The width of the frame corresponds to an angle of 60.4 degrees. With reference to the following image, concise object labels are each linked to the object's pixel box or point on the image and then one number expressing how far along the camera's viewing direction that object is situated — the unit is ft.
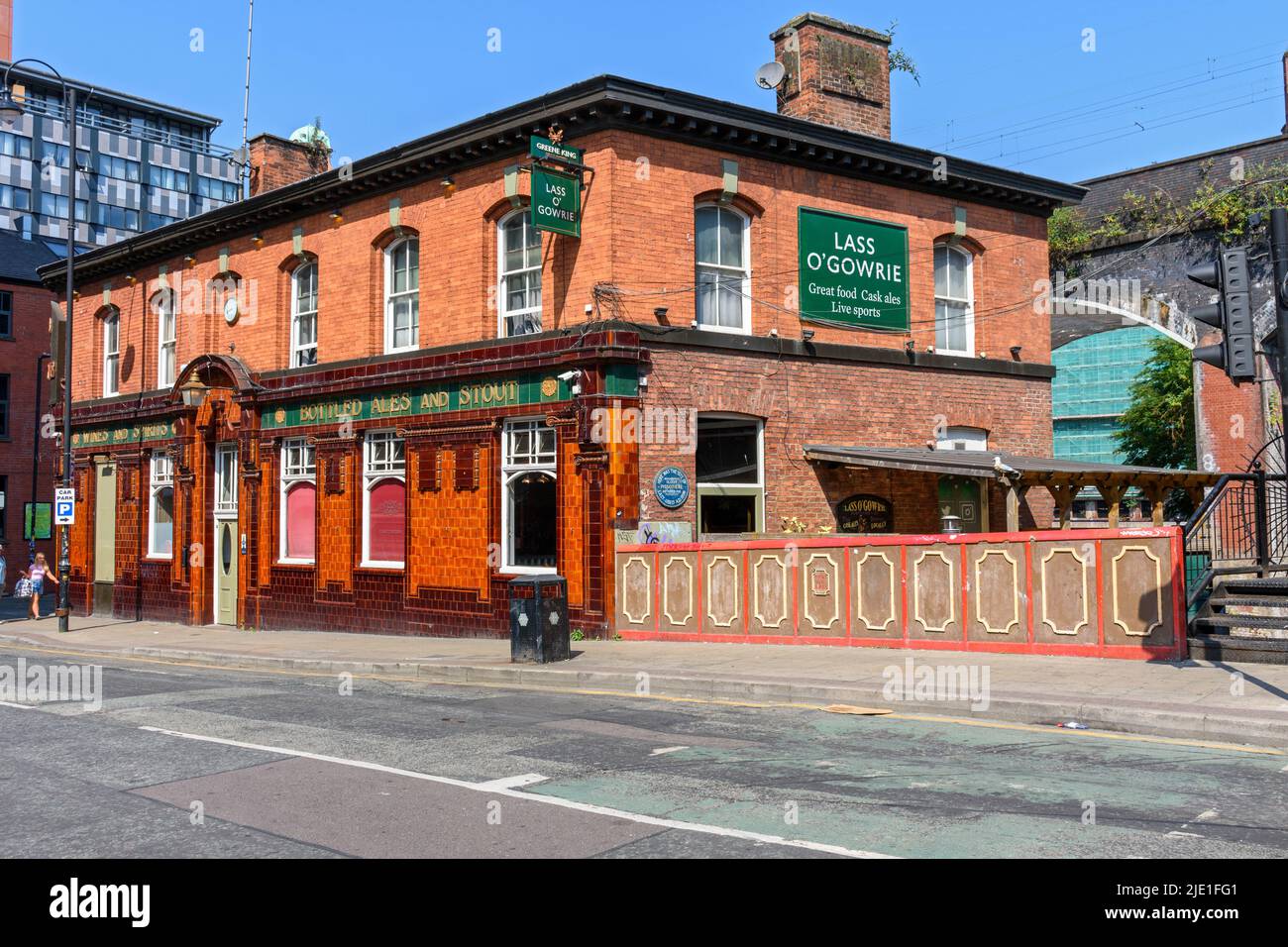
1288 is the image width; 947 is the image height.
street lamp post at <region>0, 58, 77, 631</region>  75.05
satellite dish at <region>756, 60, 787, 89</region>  70.18
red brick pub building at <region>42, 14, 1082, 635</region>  57.62
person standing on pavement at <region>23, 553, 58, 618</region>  92.24
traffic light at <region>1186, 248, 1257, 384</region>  30.55
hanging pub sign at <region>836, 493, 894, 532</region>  64.18
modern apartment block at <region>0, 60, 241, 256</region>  287.89
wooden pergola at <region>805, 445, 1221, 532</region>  55.83
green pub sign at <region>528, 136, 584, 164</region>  55.11
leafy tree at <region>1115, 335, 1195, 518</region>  111.34
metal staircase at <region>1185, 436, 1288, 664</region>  39.96
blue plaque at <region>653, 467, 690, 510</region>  57.21
